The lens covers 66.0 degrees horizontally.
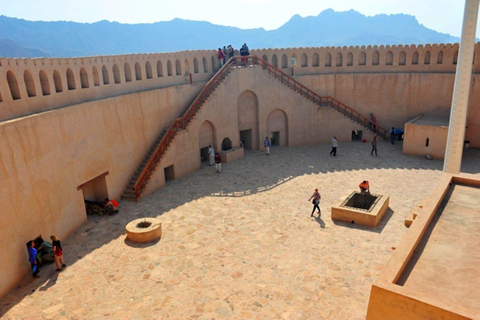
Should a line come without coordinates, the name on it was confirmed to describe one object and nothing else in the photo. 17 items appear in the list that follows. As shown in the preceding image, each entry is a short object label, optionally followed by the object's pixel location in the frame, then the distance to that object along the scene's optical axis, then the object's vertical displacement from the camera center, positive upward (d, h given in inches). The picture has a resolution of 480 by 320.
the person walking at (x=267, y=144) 906.1 -213.4
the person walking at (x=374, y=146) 867.4 -216.0
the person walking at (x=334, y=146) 870.8 -215.1
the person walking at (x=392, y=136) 947.8 -213.4
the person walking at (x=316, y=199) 571.5 -218.6
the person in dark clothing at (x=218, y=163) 779.7 -221.0
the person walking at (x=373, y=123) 986.0 -188.5
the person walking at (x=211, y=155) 832.3 -213.7
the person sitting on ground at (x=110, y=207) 604.1 -230.4
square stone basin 546.0 -234.1
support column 518.6 -58.0
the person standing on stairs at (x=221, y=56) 914.1 +0.5
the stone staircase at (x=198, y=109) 679.1 -135.2
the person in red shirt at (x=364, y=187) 618.7 -219.8
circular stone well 512.4 -230.6
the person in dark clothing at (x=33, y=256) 431.3 -217.8
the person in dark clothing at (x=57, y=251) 439.5 -216.3
